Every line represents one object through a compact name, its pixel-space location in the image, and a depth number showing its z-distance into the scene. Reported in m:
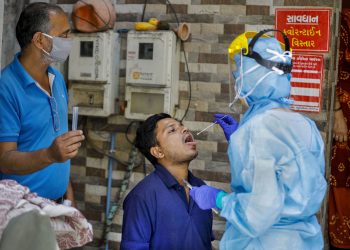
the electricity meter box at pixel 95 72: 4.12
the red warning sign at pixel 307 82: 3.88
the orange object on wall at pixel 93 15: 4.11
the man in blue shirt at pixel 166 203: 2.66
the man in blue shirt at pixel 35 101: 2.64
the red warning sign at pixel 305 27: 3.85
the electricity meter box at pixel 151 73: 3.99
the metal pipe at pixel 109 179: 4.38
